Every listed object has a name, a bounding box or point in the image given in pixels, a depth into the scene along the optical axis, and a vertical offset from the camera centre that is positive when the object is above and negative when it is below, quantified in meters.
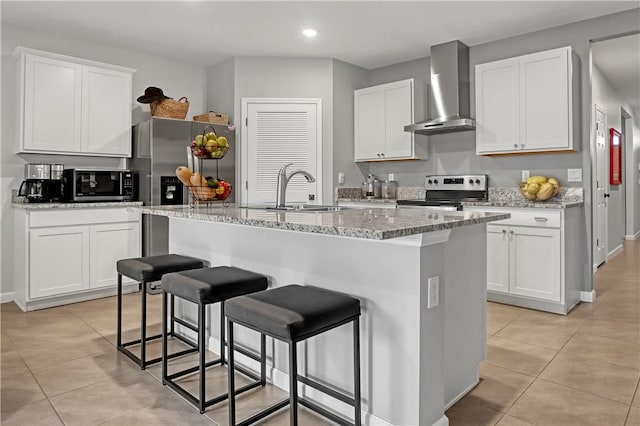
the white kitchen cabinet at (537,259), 3.59 -0.36
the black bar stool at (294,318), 1.54 -0.38
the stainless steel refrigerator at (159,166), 4.30 +0.54
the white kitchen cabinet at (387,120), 4.89 +1.18
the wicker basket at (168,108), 4.54 +1.18
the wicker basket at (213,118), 4.83 +1.15
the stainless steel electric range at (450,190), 4.43 +0.32
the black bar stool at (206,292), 2.02 -0.37
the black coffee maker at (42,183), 3.82 +0.32
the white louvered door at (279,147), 5.02 +0.85
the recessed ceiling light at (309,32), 4.18 +1.85
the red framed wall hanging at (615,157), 6.61 +0.98
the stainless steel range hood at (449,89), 4.50 +1.40
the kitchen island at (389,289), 1.66 -0.32
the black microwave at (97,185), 4.02 +0.33
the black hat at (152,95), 4.54 +1.32
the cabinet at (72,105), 3.84 +1.09
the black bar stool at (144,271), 2.49 -0.31
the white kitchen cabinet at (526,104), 3.81 +1.08
